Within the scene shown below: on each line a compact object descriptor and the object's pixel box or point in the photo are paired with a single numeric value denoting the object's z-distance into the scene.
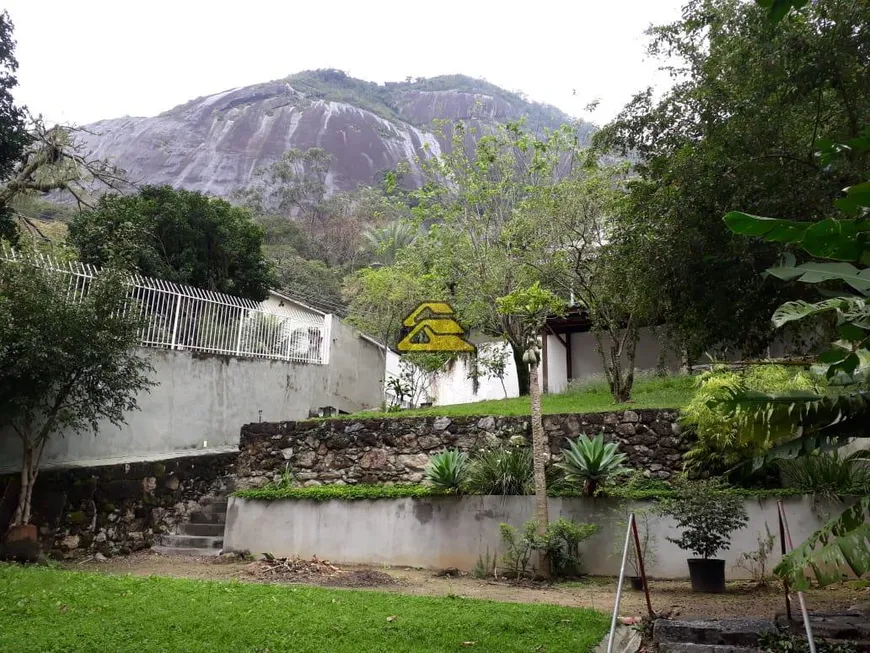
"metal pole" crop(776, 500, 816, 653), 3.68
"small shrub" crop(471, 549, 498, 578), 8.41
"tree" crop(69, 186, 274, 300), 14.48
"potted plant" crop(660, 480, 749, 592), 7.00
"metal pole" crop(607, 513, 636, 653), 3.72
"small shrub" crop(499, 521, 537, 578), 7.93
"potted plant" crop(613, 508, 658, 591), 7.84
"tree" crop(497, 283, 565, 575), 8.08
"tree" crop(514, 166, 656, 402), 12.70
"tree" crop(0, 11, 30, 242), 12.90
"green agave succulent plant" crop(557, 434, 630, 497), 8.52
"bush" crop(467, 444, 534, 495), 9.01
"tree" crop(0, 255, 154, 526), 8.21
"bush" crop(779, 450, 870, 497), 7.64
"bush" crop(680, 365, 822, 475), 8.12
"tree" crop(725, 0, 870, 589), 3.45
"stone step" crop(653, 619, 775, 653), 4.60
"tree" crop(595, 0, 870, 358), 7.44
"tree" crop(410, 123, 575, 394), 15.34
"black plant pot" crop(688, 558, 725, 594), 6.98
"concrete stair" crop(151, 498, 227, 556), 10.26
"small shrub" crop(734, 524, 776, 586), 7.51
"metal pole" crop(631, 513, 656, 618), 5.13
